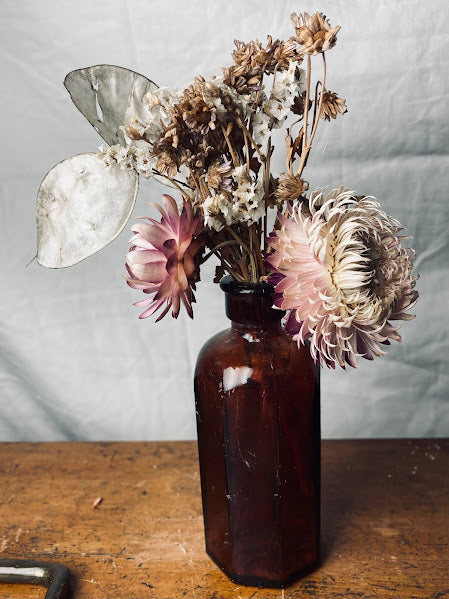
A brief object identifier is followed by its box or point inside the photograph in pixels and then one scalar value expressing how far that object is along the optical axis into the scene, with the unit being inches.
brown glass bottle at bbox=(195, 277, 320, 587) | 26.9
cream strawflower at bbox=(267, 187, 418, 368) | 22.5
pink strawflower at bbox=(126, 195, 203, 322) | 23.1
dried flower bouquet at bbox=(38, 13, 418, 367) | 22.9
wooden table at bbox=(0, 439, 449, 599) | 29.5
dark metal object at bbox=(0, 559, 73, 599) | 29.3
